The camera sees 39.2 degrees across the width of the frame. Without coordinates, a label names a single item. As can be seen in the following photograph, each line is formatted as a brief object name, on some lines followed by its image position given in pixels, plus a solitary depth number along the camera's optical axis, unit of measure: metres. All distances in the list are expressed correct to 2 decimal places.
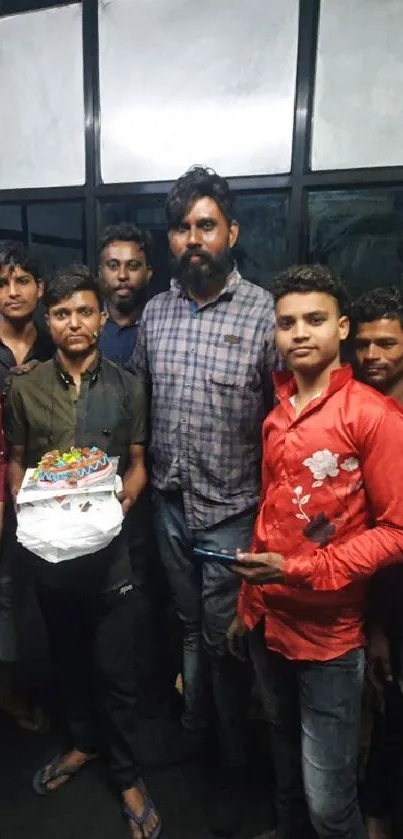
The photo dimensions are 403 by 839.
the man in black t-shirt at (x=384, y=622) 1.45
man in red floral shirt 1.22
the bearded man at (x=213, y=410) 1.77
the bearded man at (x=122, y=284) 2.35
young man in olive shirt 1.66
